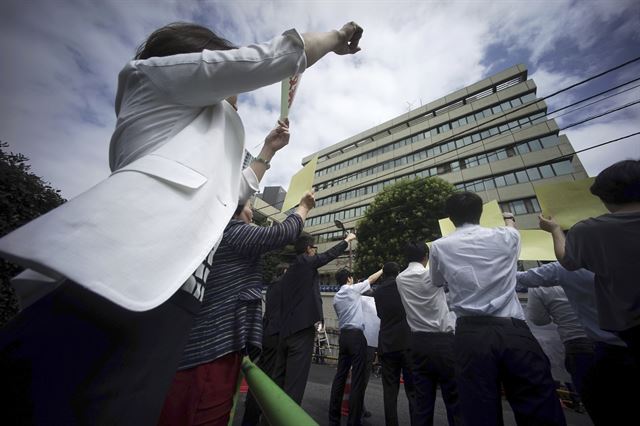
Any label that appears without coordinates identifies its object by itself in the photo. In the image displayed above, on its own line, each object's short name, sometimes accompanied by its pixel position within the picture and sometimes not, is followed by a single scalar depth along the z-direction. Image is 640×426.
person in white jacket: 0.45
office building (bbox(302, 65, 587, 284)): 16.67
